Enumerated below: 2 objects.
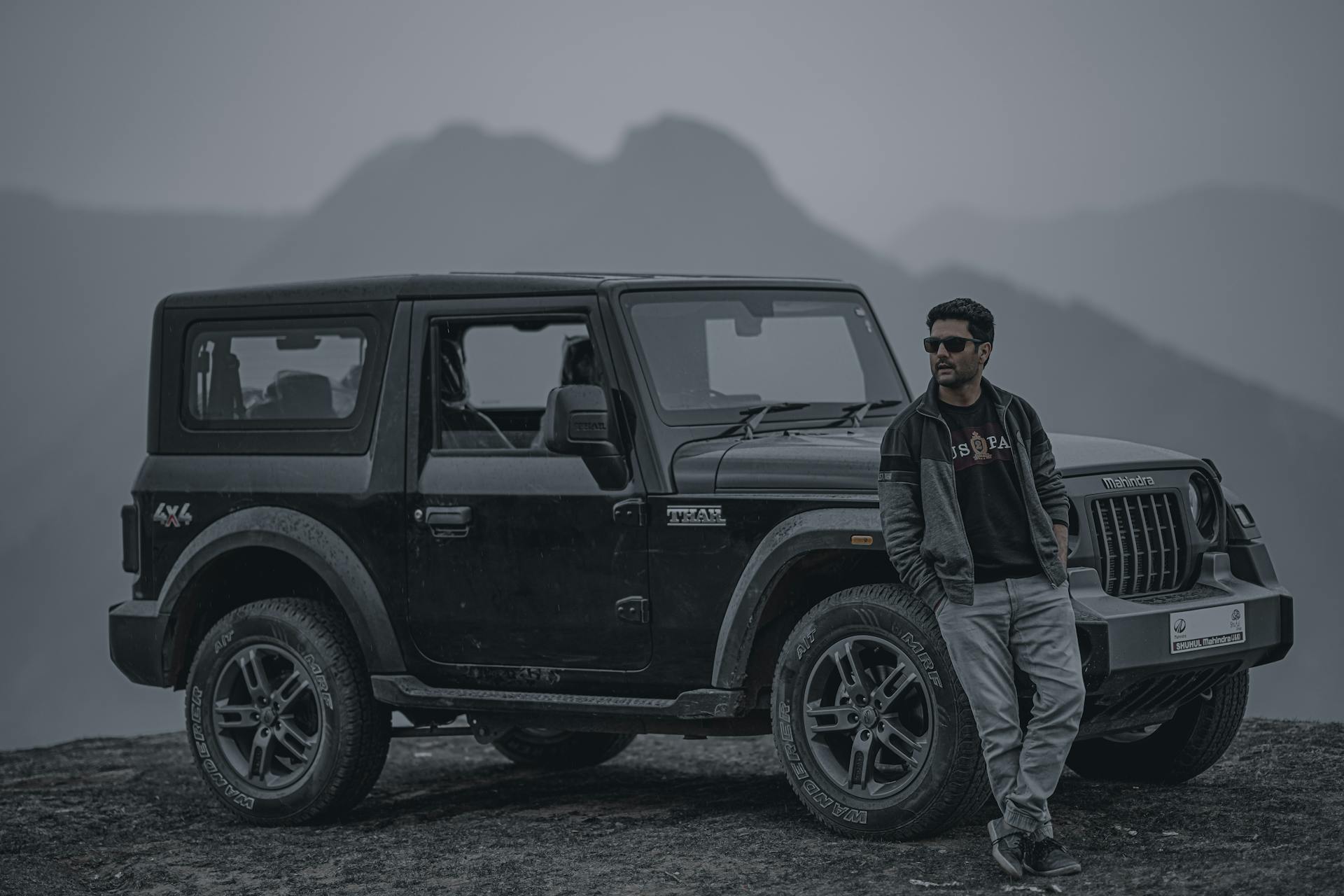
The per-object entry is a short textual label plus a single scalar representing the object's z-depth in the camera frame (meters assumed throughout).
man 9.84
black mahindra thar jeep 10.85
